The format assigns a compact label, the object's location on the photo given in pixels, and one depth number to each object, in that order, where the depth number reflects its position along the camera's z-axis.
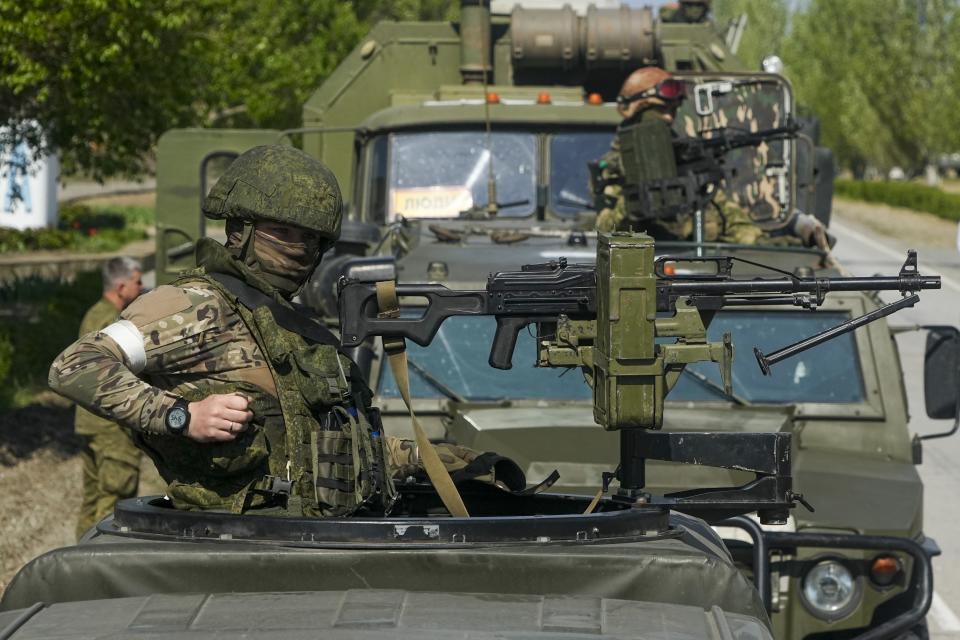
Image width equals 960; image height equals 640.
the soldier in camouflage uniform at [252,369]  6.82
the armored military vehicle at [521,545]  5.89
